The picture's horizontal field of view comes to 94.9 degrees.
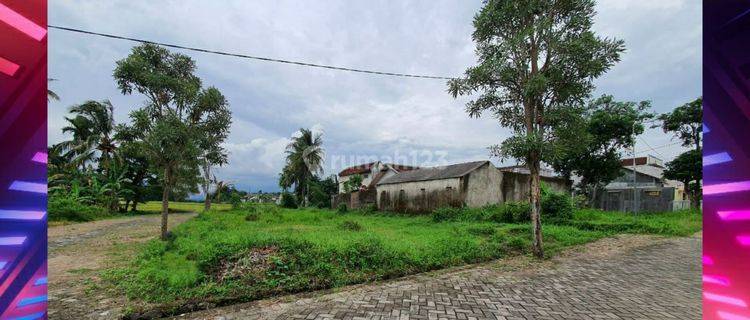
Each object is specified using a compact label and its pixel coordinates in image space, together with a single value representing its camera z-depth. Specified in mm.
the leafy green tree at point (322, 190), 35878
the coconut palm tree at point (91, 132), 23531
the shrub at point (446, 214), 17016
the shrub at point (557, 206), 15039
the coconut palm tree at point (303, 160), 33031
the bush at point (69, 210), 17500
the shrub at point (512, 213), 14727
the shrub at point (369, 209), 24884
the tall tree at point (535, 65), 8203
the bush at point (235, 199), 30408
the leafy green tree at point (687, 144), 21406
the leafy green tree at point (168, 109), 9854
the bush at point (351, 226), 12492
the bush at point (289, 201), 35969
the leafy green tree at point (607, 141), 22781
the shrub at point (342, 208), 26266
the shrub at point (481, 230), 11338
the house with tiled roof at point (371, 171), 34625
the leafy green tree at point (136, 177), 27453
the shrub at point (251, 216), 17797
